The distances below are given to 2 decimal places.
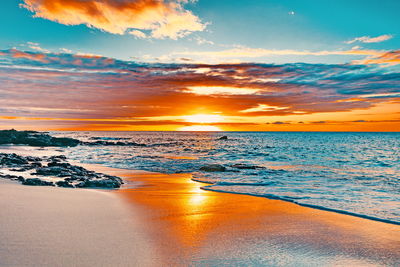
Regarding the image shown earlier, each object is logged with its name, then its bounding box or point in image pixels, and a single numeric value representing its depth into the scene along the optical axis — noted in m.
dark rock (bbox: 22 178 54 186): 10.31
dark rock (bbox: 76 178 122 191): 11.29
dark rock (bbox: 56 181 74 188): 10.77
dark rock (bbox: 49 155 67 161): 25.37
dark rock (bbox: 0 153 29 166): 17.62
